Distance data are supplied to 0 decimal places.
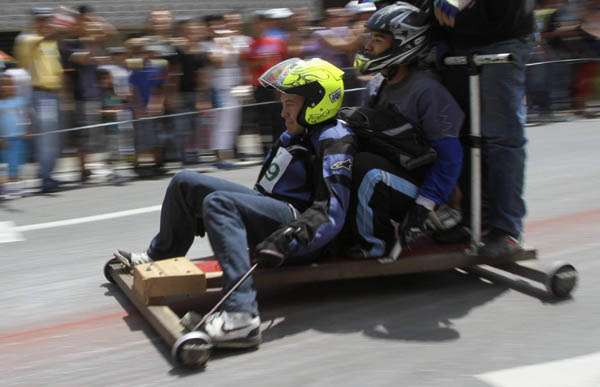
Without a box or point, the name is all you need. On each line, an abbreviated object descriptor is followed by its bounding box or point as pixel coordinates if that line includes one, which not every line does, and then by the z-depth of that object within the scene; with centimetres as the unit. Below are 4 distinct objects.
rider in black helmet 432
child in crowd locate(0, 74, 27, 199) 790
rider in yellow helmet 384
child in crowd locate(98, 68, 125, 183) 855
